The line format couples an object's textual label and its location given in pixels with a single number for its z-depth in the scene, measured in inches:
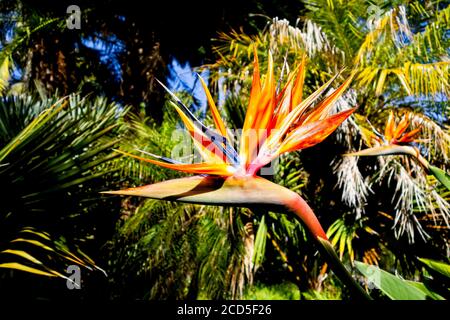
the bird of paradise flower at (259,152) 21.0
